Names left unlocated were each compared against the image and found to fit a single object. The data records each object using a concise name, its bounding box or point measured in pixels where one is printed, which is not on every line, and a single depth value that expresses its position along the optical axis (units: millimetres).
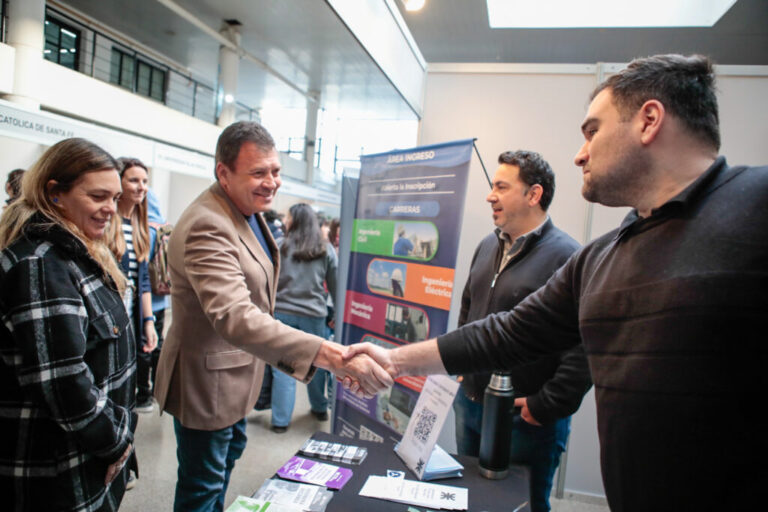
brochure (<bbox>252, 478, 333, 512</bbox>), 1091
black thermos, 1274
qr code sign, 1289
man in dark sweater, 683
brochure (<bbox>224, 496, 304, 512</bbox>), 1023
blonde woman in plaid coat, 1071
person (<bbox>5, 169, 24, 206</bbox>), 2768
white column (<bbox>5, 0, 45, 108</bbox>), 4078
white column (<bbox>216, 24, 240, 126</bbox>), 7746
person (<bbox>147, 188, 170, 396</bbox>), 3096
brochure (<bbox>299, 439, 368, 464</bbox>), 1346
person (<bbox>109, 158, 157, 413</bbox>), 2631
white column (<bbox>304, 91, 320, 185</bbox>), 11531
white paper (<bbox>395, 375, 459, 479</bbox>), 1263
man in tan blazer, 1402
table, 1127
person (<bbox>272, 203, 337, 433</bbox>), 3189
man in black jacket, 1637
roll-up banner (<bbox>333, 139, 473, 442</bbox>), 2221
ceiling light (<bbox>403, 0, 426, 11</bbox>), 2647
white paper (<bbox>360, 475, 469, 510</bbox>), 1143
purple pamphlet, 1208
